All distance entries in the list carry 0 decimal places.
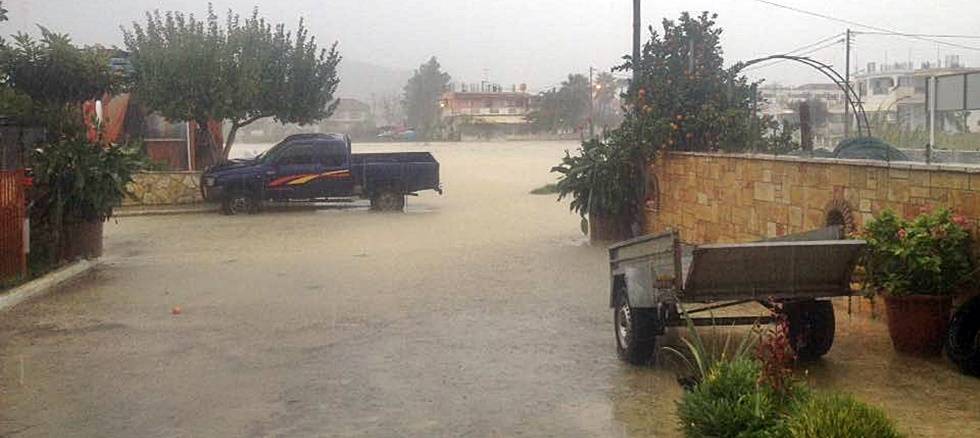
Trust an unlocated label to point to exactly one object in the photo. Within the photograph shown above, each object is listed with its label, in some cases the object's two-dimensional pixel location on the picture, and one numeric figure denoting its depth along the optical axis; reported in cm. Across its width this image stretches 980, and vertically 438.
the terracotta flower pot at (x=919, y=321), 857
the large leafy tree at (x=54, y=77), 1656
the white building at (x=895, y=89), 2863
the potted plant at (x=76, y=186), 1592
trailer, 799
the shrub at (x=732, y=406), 603
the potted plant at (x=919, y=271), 847
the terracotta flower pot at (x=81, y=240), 1666
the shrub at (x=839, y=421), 541
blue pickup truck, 2823
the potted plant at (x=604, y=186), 1880
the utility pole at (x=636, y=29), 2068
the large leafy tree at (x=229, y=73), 3034
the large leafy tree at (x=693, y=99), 1762
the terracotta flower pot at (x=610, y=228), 1928
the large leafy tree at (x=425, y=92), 14225
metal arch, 1834
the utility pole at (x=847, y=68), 2692
